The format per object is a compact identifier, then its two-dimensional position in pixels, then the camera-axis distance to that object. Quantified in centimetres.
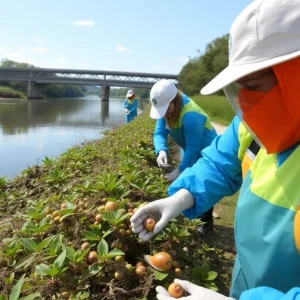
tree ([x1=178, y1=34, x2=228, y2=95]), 5075
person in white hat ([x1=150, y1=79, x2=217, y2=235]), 372
